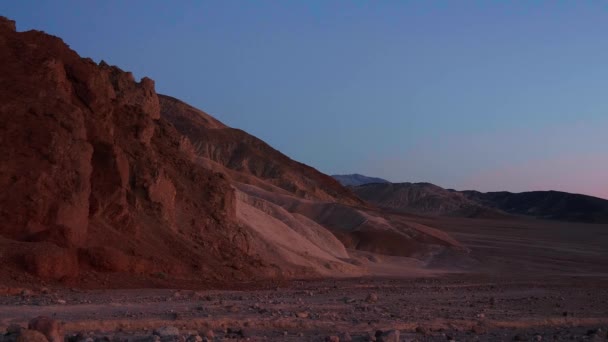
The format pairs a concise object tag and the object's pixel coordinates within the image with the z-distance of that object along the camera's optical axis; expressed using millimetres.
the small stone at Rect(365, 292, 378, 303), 17591
